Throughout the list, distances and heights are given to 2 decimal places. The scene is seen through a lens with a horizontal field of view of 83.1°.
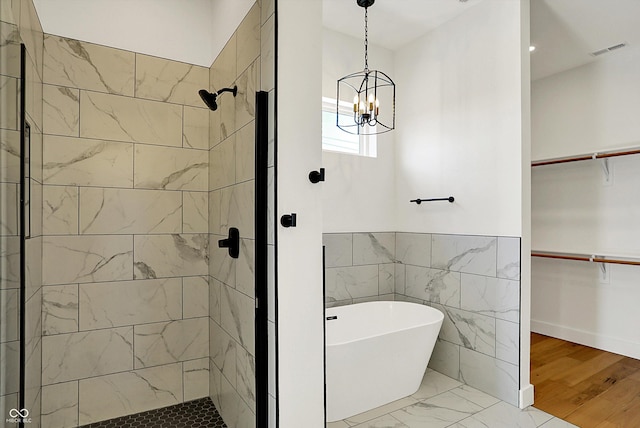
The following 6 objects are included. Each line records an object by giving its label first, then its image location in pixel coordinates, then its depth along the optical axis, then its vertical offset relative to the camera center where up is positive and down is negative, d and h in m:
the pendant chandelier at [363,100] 3.26 +1.11
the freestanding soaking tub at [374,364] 2.19 -0.94
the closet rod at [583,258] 3.03 -0.36
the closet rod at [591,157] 2.96 +0.55
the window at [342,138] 3.21 +0.75
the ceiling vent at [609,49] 3.20 +1.54
